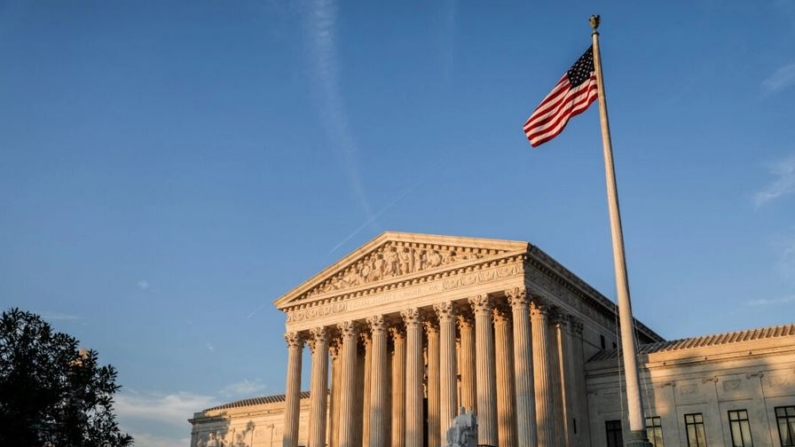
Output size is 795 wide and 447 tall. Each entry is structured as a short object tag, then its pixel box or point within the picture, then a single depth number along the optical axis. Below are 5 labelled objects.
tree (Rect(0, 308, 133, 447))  26.00
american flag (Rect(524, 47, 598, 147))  25.56
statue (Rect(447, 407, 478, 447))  33.19
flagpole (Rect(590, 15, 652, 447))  20.86
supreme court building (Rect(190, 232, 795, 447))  43.50
